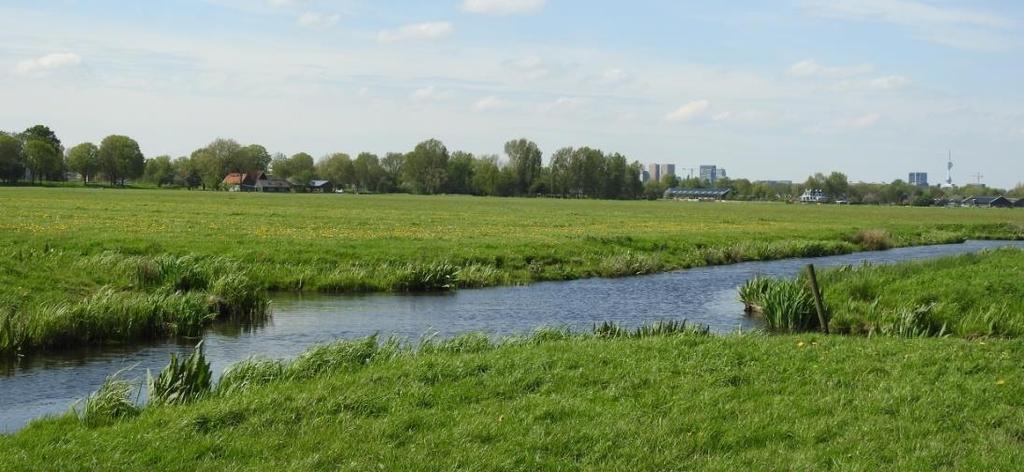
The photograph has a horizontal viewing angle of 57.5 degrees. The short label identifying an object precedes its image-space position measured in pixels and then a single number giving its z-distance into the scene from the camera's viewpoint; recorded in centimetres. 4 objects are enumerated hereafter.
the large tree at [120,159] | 18450
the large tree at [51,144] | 16325
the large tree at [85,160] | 18138
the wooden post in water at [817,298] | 2025
